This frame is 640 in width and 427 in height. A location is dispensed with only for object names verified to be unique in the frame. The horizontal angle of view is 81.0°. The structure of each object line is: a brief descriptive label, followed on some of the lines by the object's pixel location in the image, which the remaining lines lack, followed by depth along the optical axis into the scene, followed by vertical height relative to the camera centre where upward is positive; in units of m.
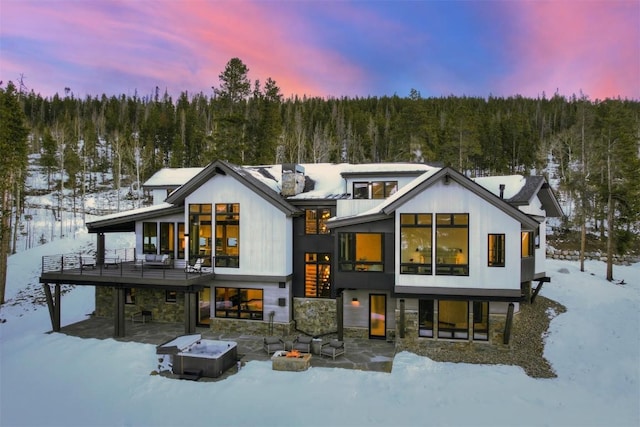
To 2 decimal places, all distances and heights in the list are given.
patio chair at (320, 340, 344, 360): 13.90 -5.08
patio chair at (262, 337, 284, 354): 14.47 -5.11
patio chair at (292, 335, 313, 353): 14.11 -4.95
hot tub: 12.33 -4.82
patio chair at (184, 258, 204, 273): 16.97 -2.44
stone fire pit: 12.66 -5.03
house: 14.16 -1.72
